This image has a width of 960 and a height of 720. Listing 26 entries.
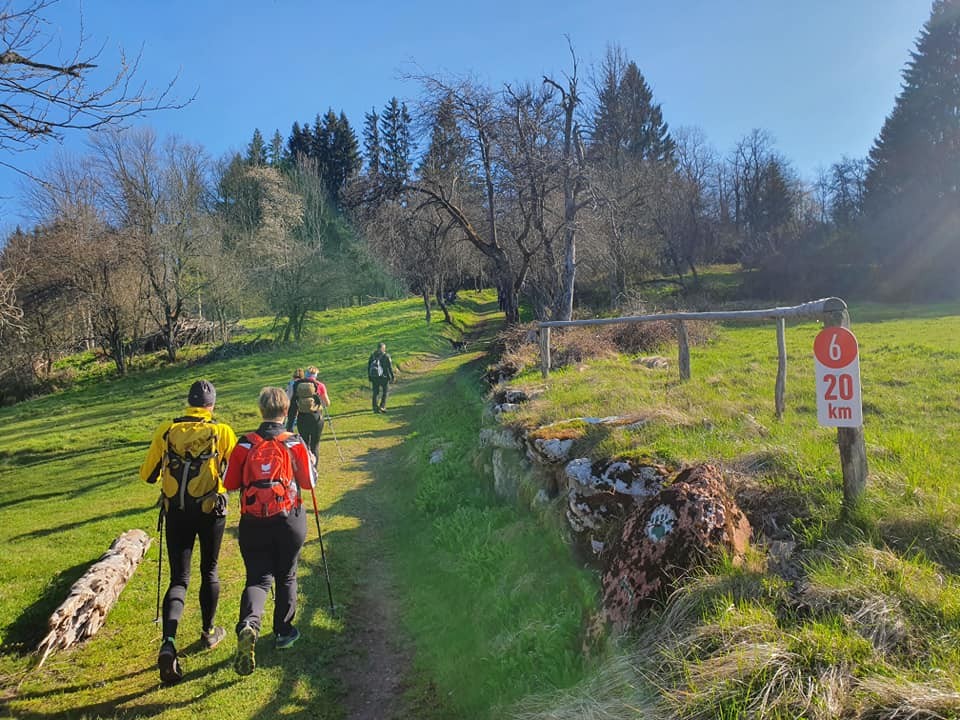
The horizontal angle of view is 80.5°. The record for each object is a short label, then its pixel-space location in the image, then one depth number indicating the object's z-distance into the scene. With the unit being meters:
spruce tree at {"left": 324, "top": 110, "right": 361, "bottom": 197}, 52.16
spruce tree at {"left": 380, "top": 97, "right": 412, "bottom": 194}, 51.16
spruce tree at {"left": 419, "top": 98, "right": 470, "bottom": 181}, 17.05
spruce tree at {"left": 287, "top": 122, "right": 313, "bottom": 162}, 55.16
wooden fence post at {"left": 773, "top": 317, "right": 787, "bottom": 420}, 5.12
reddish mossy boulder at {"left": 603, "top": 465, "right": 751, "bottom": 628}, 2.99
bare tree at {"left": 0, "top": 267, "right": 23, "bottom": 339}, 7.56
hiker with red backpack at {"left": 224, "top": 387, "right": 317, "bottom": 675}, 3.97
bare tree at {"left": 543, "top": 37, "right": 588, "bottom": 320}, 15.25
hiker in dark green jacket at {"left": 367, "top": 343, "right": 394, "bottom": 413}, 14.10
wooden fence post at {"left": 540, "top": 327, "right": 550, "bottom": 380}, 9.78
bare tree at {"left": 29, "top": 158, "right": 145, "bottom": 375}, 24.12
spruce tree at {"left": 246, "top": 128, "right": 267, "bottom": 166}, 51.94
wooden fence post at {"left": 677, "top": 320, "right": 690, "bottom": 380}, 6.87
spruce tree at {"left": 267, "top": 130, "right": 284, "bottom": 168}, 54.23
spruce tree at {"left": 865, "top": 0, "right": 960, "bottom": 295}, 32.66
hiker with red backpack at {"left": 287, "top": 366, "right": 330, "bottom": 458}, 8.58
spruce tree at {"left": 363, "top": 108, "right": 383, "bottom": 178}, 56.75
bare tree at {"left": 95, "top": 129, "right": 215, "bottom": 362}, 26.27
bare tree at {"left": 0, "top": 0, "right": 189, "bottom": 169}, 4.86
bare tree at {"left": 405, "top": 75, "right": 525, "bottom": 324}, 16.48
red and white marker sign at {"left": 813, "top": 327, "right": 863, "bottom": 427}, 3.07
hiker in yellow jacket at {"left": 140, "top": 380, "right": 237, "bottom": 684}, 4.16
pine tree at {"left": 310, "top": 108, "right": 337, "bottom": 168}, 54.09
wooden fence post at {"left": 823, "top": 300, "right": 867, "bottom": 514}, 3.17
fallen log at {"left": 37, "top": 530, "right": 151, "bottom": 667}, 4.36
